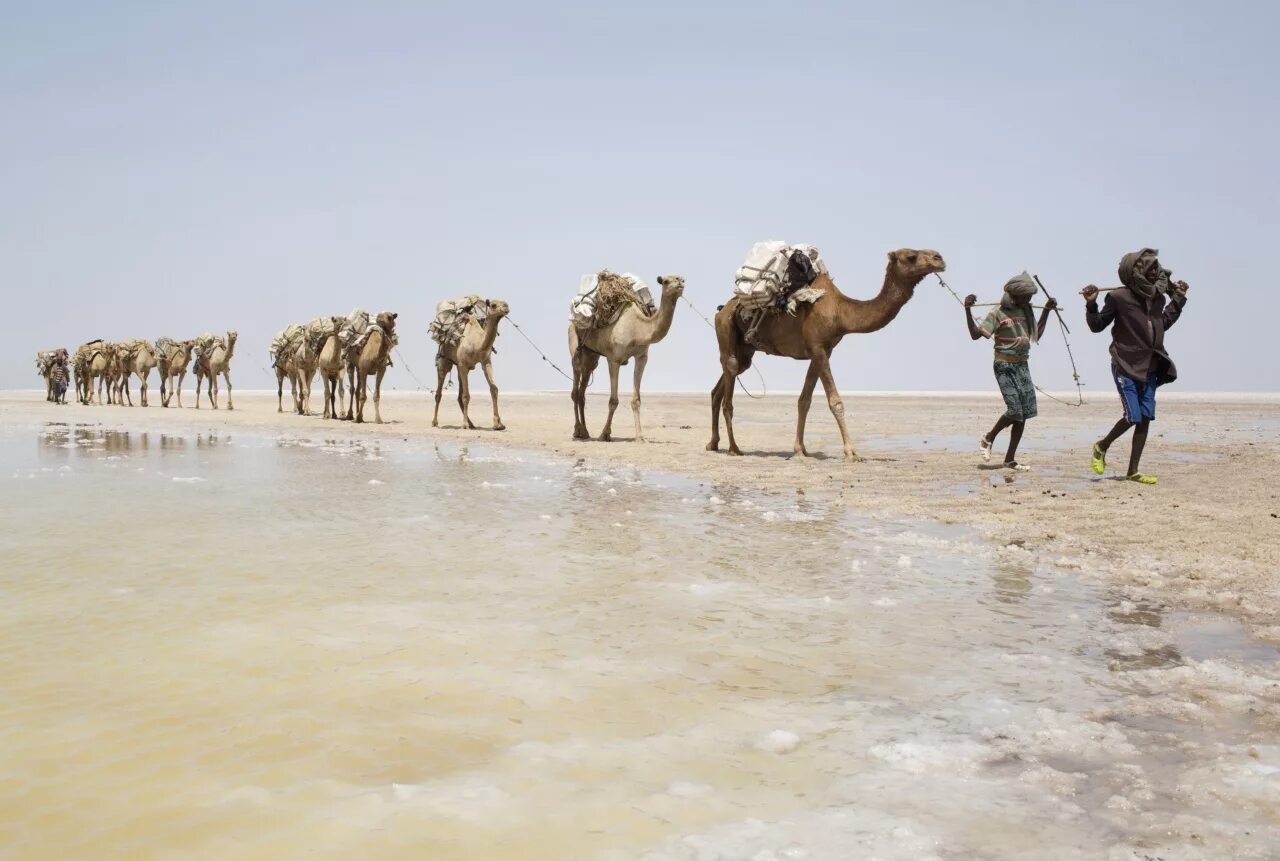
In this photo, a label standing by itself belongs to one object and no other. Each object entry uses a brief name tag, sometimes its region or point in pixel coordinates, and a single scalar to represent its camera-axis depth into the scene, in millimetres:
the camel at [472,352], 20688
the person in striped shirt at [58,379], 46656
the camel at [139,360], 40906
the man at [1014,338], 11570
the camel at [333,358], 26781
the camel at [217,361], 36375
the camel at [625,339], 16344
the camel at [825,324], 12773
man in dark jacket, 10234
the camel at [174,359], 40156
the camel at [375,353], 24328
